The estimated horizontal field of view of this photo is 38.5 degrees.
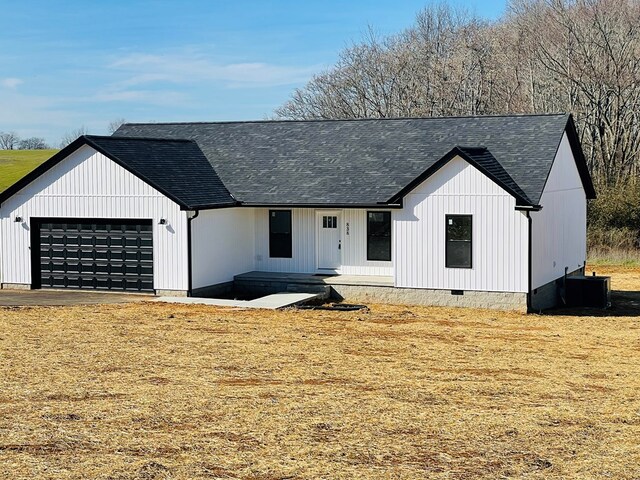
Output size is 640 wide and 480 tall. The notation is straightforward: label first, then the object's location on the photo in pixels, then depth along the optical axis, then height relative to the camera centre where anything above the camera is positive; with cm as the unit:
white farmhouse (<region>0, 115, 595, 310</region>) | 2447 +50
